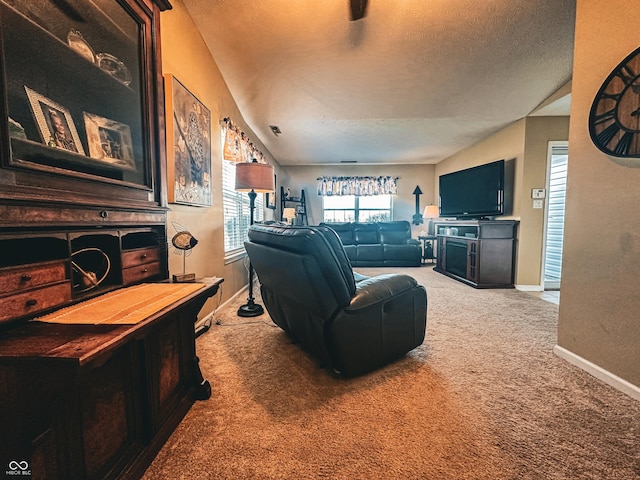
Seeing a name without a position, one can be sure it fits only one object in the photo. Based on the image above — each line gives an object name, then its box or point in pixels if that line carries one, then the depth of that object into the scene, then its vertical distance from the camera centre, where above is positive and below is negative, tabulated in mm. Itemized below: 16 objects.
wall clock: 1374 +587
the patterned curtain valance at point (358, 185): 6605 +823
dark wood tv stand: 3660 -477
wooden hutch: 660 -87
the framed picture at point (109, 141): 1007 +314
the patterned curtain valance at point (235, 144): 2828 +862
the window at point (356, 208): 6867 +271
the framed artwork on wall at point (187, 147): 1811 +551
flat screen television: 3801 +430
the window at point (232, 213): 3072 +73
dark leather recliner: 1425 -492
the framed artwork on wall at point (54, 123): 805 +307
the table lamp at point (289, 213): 5555 +112
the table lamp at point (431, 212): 5762 +143
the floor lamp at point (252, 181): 2570 +360
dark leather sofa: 5531 -541
